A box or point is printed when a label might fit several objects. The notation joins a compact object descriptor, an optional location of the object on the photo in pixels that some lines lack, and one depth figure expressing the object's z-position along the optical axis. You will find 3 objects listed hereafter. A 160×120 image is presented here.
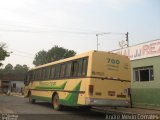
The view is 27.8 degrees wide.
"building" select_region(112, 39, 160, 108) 23.19
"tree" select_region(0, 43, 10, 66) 47.54
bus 16.33
